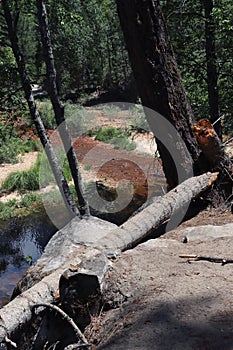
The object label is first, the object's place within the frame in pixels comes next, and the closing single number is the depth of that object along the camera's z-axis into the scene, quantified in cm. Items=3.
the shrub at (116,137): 2198
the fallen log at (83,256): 404
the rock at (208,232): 514
